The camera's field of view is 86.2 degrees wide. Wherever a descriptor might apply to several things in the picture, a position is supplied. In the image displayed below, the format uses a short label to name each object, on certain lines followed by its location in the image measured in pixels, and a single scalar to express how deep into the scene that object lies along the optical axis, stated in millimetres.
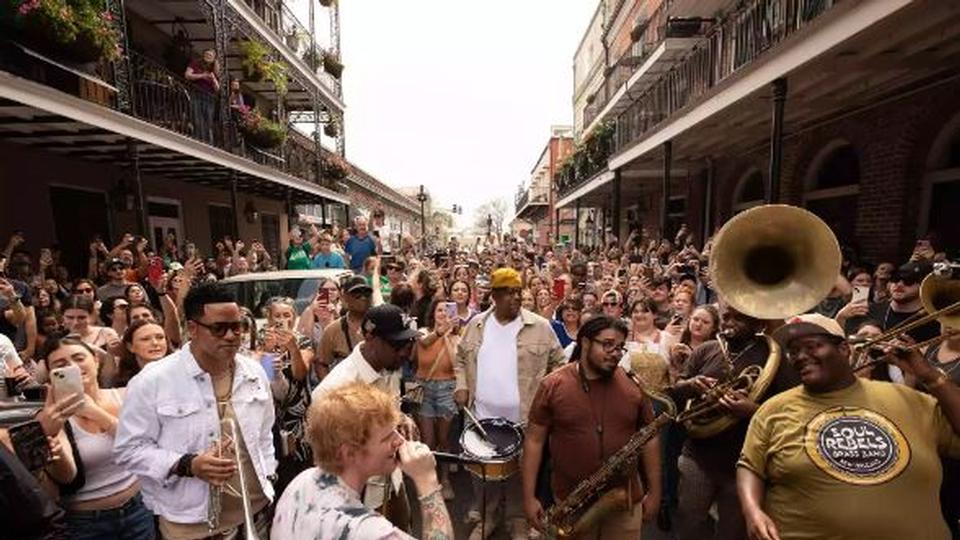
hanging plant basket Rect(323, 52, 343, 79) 19109
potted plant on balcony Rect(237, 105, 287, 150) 12094
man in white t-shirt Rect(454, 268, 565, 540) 3730
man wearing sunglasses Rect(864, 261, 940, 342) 3443
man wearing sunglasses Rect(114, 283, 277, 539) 2217
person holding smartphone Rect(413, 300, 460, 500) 4492
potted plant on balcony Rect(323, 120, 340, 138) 19969
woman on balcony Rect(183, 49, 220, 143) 10539
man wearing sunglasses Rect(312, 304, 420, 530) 2629
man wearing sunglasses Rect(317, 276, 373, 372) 4062
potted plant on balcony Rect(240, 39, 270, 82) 11953
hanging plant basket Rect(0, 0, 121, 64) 5641
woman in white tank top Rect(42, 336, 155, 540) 2453
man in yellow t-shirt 2092
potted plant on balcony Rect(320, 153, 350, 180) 19734
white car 6641
